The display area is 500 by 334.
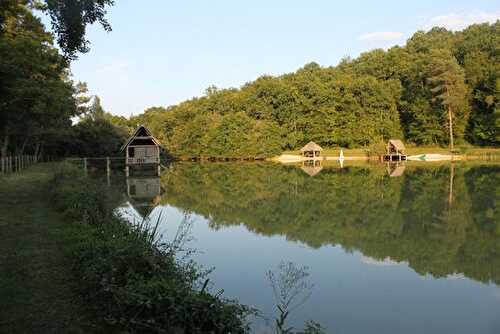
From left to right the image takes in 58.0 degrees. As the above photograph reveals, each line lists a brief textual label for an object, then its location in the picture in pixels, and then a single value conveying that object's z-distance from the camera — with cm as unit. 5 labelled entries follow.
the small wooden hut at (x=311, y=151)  4850
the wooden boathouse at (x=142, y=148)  3432
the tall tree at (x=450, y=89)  4806
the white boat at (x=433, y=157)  4562
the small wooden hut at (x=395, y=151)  4538
